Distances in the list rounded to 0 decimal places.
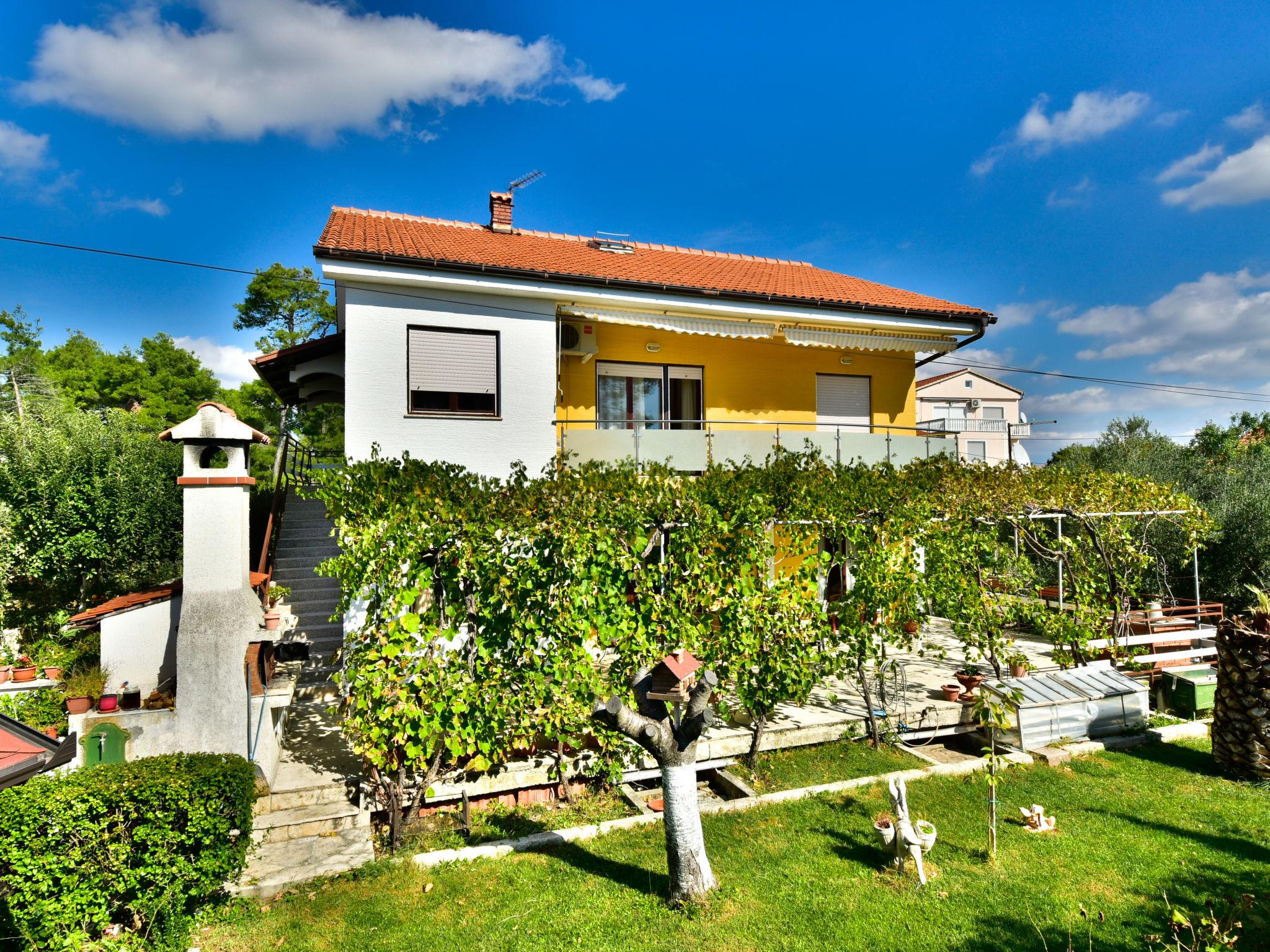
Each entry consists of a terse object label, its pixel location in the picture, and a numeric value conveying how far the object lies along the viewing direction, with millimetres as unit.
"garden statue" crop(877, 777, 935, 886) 6973
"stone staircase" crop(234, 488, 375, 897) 6879
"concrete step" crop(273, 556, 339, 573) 14133
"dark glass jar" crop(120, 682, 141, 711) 8531
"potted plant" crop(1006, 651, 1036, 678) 12055
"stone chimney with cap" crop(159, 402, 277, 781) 7742
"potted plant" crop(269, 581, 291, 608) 12602
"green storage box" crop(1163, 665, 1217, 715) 12148
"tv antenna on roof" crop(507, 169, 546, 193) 19667
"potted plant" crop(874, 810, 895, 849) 7324
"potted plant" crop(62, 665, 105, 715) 8938
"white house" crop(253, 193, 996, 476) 13453
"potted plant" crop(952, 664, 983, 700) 11570
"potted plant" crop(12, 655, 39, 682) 11453
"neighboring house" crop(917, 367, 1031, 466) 58000
